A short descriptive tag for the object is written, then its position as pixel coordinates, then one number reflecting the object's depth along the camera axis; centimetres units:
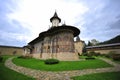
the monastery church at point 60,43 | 1387
